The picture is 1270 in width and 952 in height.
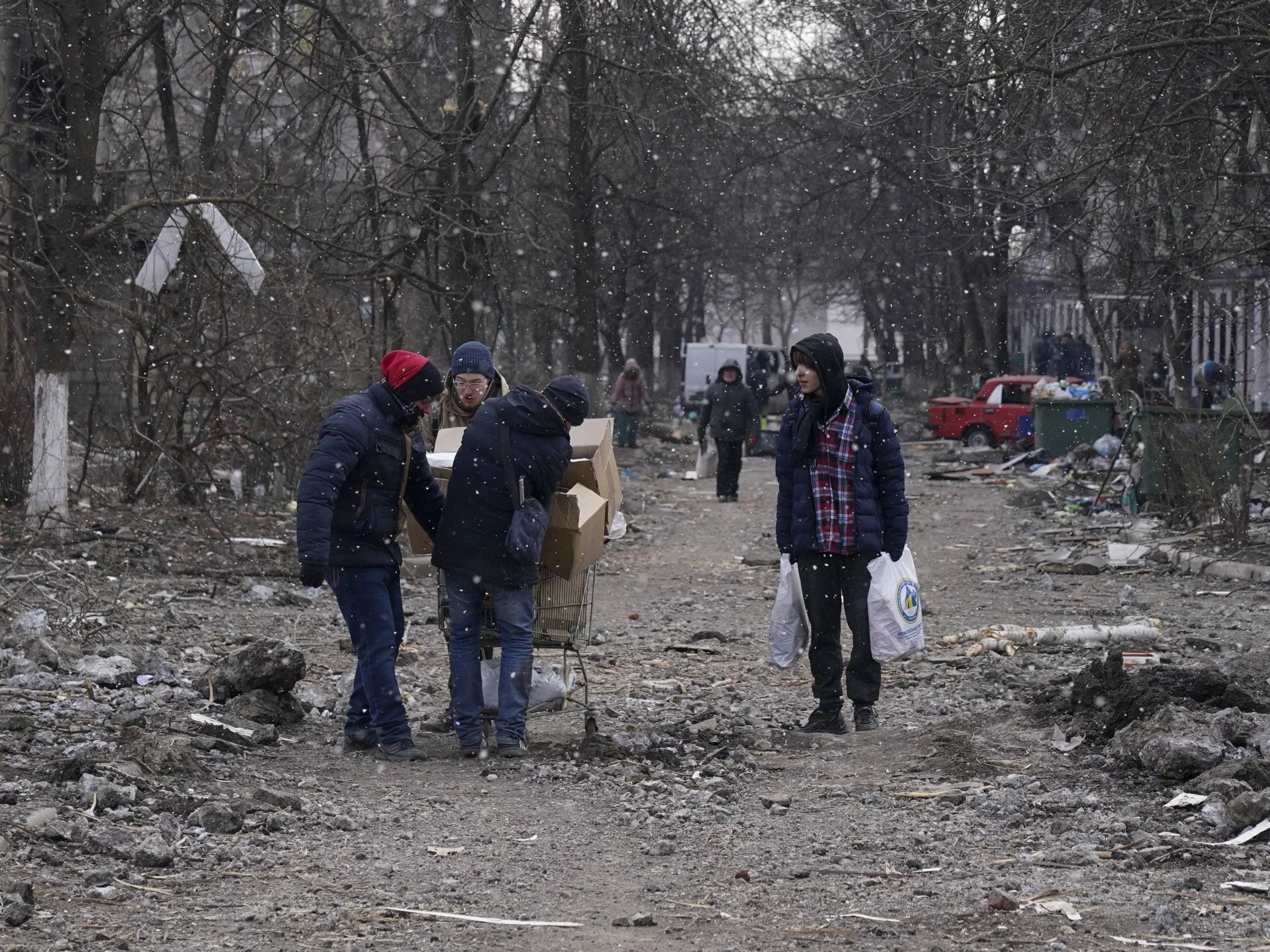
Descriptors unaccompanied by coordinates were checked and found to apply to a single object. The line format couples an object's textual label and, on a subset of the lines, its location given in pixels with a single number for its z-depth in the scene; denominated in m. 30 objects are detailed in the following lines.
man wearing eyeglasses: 13.99
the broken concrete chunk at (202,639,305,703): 14.74
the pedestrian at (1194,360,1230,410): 41.59
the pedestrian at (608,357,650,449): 56.66
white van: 81.12
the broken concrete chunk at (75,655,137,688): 15.55
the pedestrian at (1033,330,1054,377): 79.31
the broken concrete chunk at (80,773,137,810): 10.84
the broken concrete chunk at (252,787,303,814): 11.40
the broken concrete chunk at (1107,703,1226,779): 11.42
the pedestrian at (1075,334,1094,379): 77.69
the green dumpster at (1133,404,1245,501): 28.84
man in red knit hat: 13.01
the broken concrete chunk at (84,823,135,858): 9.91
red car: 59.87
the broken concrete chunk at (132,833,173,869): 9.77
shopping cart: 13.89
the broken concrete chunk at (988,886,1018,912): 8.91
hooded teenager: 14.22
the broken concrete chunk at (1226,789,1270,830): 10.18
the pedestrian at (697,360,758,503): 38.22
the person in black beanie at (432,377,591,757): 13.13
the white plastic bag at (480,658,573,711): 14.03
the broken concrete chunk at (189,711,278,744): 13.53
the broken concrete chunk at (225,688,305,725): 14.46
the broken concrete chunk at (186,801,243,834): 10.70
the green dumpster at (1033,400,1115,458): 48.31
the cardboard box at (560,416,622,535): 13.75
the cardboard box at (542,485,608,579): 13.40
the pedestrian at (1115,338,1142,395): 51.39
